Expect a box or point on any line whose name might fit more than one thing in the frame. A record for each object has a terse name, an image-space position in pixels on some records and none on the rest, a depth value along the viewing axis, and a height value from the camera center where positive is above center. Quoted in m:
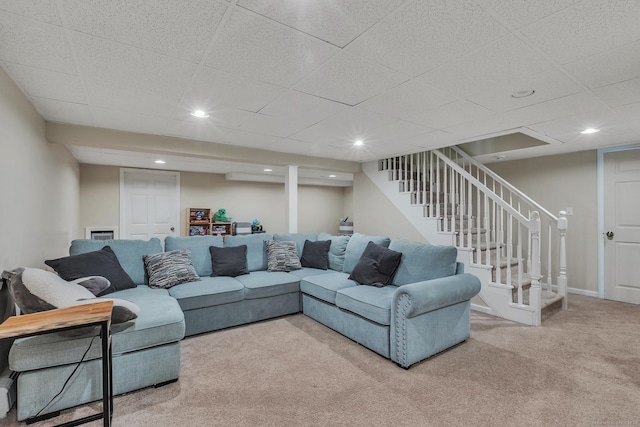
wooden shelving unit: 6.25 -0.11
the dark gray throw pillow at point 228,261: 3.55 -0.55
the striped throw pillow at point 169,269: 3.10 -0.56
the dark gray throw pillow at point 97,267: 2.57 -0.46
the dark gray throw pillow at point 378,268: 3.13 -0.55
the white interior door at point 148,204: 5.79 +0.24
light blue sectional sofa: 1.85 -0.82
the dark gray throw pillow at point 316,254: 4.08 -0.53
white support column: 4.93 +0.32
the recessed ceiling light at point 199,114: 2.86 +0.98
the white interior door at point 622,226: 4.11 -0.15
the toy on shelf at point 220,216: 6.57 -0.01
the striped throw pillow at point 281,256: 3.90 -0.53
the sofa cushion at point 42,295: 1.75 -0.46
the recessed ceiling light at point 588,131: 3.39 +0.96
